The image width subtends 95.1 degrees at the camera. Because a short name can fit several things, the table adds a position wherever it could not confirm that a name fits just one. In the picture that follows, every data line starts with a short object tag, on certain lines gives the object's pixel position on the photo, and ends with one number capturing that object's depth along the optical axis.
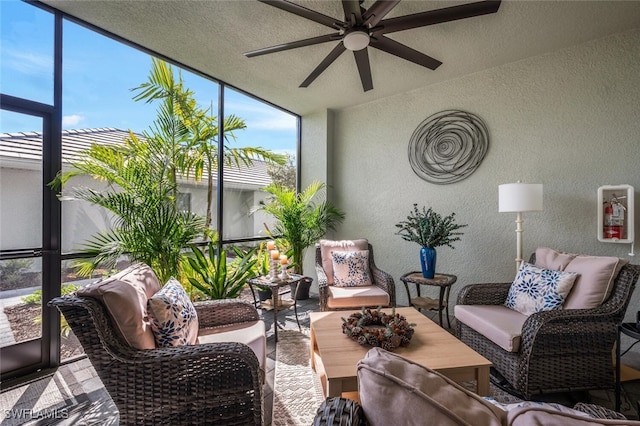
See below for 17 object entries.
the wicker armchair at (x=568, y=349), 1.83
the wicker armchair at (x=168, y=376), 1.28
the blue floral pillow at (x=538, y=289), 2.11
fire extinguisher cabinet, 2.66
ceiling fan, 1.85
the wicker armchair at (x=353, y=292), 2.88
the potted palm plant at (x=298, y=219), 4.00
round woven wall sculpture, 3.48
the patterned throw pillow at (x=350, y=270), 3.22
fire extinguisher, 2.73
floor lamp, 2.71
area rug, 1.79
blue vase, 3.10
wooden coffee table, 1.47
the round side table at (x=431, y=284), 3.00
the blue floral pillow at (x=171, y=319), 1.50
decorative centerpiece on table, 1.73
